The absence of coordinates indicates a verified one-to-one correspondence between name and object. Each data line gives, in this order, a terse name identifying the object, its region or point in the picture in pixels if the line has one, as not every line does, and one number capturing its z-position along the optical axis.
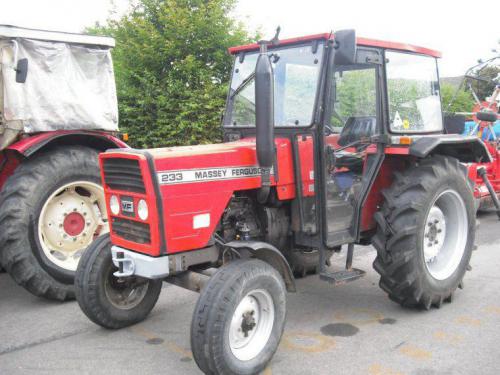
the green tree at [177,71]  9.04
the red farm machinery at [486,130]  7.88
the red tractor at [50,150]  4.64
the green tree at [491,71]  23.94
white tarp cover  4.87
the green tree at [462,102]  20.43
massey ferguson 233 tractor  3.38
